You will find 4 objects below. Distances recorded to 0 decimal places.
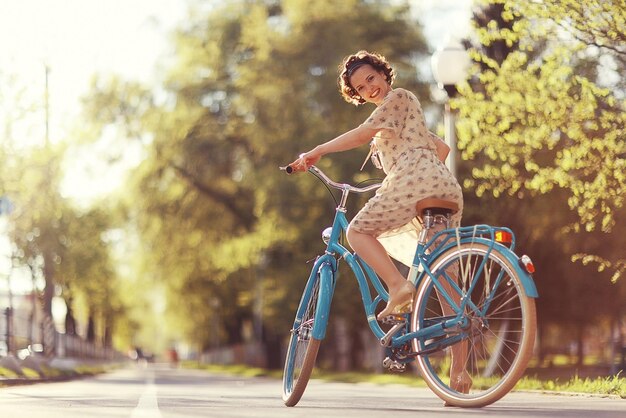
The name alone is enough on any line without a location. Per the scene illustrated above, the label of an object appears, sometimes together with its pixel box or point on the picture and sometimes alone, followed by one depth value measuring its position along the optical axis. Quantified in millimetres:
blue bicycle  5953
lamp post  14727
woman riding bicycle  6602
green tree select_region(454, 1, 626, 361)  12039
